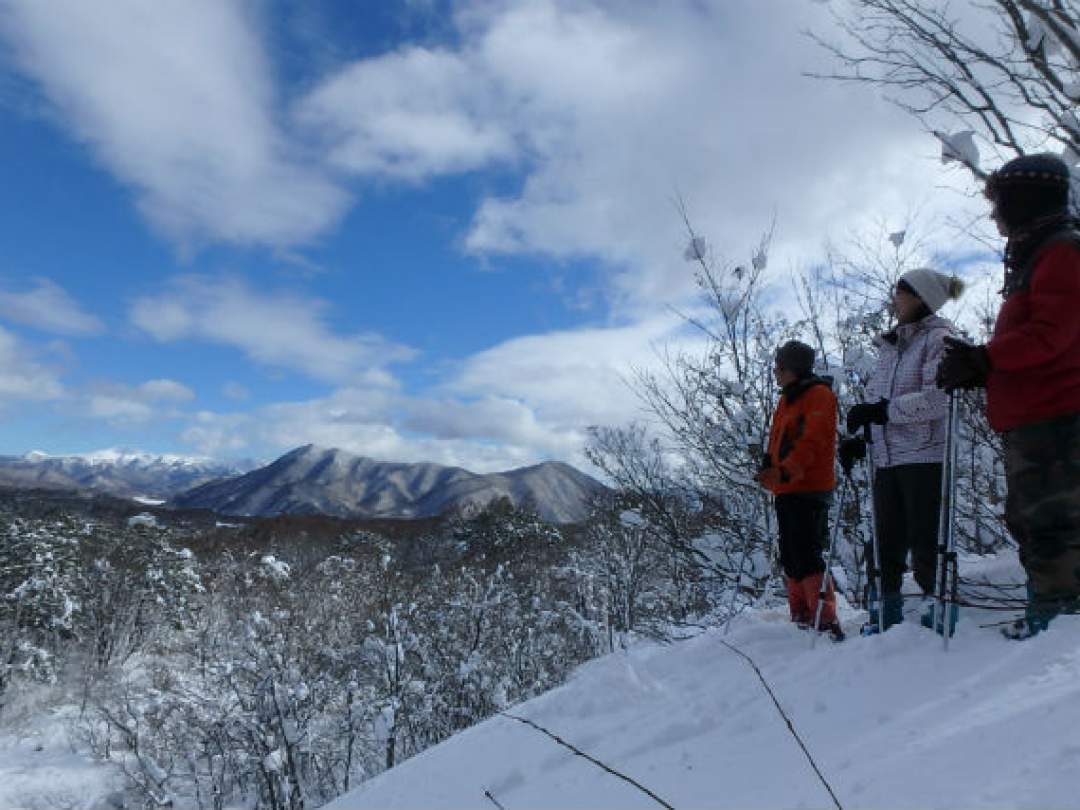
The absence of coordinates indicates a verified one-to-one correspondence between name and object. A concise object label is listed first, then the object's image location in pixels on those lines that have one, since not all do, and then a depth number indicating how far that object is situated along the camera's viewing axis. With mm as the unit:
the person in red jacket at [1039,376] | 2592
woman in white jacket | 3324
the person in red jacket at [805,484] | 3902
